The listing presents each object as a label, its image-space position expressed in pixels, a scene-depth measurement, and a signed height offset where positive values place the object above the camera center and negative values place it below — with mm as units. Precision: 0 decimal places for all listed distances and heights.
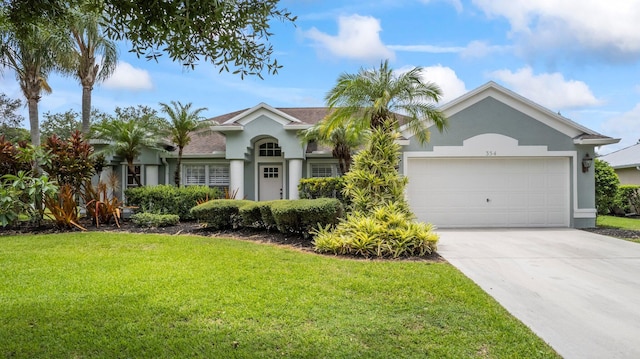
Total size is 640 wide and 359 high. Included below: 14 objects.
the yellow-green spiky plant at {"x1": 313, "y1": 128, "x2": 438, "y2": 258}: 8094 -922
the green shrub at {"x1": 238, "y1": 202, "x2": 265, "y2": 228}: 10875 -1030
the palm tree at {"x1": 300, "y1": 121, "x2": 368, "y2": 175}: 13672 +1480
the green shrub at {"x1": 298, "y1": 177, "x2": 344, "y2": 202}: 12766 -284
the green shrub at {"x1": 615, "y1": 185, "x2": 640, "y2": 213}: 18344 -951
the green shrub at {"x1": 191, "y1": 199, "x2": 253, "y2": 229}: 11242 -1030
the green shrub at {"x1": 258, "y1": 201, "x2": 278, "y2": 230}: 10570 -993
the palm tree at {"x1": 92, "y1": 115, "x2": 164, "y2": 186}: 14805 +1839
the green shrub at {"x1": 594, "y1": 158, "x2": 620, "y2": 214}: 15555 -35
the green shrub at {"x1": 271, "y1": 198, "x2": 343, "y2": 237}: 9344 -881
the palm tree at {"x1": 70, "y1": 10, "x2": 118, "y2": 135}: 15898 +5466
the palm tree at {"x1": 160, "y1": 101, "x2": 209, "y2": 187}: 14922 +2472
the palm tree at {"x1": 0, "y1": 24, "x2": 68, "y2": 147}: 14172 +4905
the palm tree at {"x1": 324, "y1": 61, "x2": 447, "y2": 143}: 10227 +2385
